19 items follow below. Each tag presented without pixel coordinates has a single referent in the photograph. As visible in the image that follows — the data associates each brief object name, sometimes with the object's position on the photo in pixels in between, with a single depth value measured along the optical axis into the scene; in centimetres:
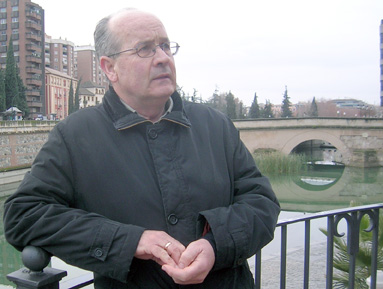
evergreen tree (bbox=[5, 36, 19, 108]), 3409
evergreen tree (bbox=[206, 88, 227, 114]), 4775
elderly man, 123
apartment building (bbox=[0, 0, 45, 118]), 4219
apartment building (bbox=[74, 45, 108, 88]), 6956
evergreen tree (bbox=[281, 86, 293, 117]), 4597
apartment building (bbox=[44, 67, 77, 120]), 5084
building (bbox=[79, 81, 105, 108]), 6209
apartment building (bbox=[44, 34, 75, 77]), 6130
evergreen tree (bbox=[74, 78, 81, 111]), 3951
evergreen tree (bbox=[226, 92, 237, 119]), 4201
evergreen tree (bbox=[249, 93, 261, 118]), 4303
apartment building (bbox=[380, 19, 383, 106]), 4303
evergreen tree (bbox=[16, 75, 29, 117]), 3647
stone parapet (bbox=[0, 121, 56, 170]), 2217
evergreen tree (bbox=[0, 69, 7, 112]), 3046
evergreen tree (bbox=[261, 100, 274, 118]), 4558
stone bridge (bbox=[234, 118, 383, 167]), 2709
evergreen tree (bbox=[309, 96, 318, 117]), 5084
